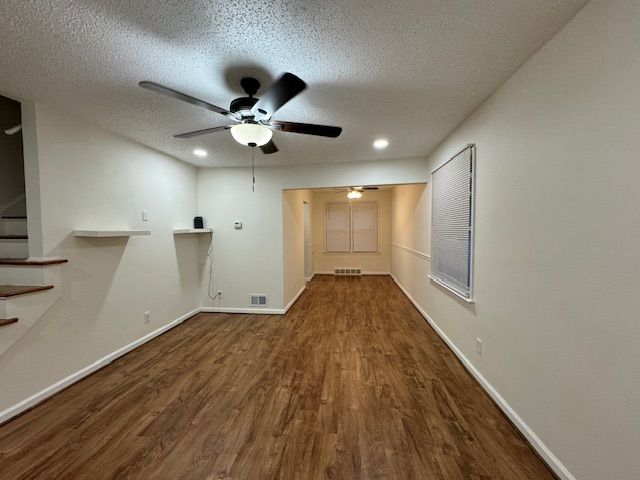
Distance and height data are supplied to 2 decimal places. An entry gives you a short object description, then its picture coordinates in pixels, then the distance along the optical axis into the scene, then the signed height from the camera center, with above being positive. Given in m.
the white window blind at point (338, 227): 7.58 -0.02
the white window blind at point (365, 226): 7.52 +0.00
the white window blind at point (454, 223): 2.46 +0.03
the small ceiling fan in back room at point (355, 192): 6.35 +0.83
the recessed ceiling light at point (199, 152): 3.29 +0.97
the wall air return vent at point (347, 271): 7.59 -1.30
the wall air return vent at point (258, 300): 4.25 -1.19
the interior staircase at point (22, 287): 1.82 -0.45
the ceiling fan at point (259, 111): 1.50 +0.77
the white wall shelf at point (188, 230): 3.66 -0.04
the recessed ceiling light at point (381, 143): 3.03 +0.99
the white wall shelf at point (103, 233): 2.33 -0.05
